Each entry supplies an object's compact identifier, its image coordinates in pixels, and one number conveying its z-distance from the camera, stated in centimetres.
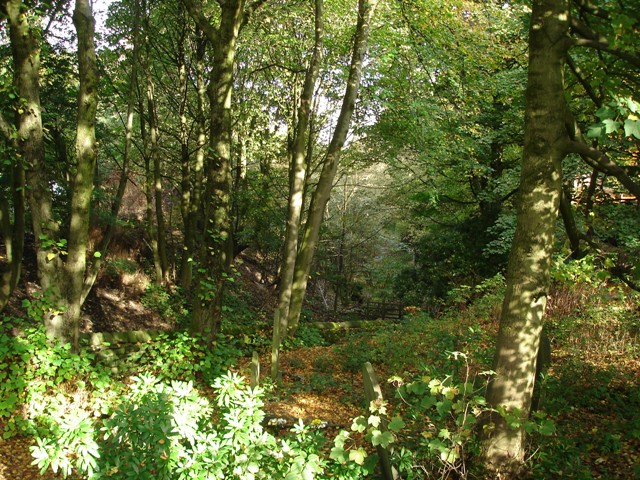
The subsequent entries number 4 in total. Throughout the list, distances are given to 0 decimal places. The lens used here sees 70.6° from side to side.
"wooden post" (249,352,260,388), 570
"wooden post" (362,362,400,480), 369
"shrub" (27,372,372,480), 261
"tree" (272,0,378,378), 1048
